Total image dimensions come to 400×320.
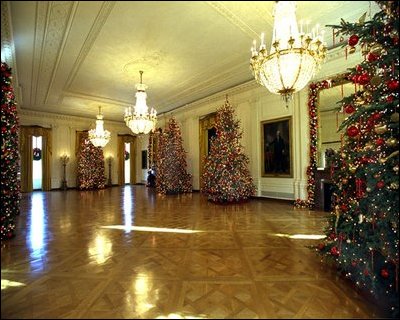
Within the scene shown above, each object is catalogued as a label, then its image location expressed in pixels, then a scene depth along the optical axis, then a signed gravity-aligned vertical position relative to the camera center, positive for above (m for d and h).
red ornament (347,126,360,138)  2.46 +0.33
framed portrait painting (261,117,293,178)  7.79 +0.52
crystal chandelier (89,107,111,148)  11.16 +1.44
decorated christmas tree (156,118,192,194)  10.70 +0.02
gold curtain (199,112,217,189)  10.92 +1.19
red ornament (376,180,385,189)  2.17 -0.22
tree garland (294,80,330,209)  6.82 +0.66
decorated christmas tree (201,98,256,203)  7.66 -0.09
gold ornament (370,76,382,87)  2.42 +0.86
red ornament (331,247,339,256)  2.80 -1.10
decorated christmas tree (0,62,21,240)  3.86 +0.26
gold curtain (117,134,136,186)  15.88 +0.62
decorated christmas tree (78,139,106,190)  13.29 -0.09
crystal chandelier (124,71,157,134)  7.43 +1.55
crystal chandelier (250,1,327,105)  3.46 +1.65
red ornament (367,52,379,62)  2.48 +1.13
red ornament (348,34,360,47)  2.59 +1.39
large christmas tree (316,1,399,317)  2.20 -0.07
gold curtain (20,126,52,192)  12.31 +0.64
